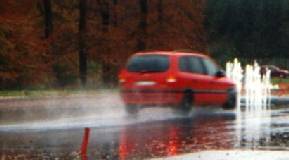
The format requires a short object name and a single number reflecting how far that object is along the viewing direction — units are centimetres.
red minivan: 2730
